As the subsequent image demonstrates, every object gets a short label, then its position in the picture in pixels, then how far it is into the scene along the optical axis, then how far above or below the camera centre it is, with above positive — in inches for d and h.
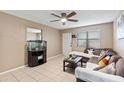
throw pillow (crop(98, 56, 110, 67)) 77.4 -19.7
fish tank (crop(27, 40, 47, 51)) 126.4 -1.3
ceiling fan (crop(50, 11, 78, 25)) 97.0 +37.7
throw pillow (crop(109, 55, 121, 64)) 72.5 -15.3
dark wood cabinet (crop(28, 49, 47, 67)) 122.5 -24.4
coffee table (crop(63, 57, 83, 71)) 103.5 -25.2
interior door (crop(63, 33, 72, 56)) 207.9 +4.0
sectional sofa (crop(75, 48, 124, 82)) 44.6 -21.2
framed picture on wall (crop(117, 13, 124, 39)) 76.3 +18.8
